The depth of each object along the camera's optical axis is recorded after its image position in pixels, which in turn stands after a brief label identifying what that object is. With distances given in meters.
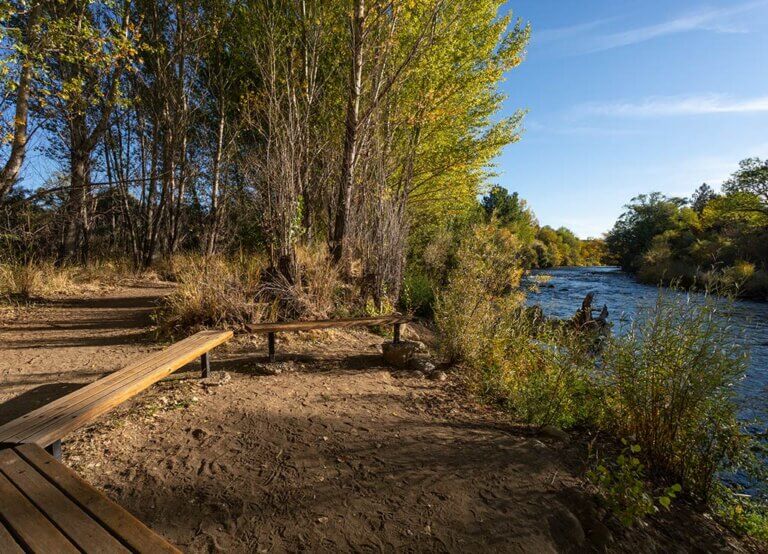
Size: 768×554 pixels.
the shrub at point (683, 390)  2.88
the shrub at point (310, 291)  5.72
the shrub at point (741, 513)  2.60
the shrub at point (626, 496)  2.15
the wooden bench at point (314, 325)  4.31
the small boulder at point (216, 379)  3.75
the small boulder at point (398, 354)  4.92
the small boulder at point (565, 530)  2.05
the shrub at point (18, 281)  6.90
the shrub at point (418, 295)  8.73
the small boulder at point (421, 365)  4.78
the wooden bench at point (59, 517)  1.30
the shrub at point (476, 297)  4.96
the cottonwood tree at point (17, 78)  4.35
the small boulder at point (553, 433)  3.25
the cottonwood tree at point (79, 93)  5.21
